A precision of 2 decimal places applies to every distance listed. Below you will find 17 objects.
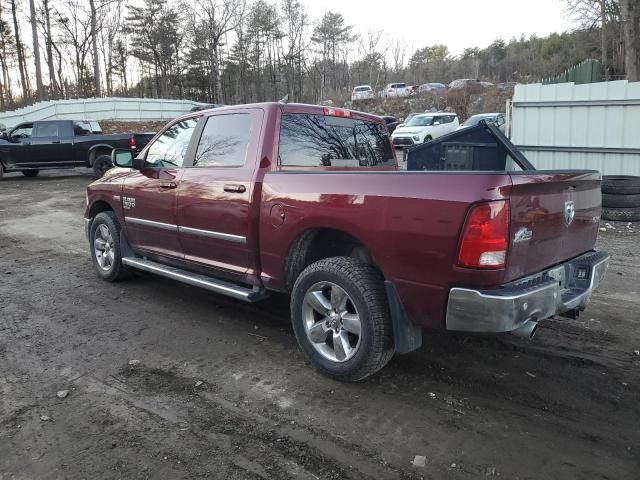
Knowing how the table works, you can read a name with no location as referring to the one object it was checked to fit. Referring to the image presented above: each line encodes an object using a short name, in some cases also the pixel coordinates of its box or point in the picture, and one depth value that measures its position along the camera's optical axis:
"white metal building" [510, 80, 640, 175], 9.26
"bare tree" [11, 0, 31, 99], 42.00
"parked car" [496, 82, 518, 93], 36.38
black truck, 16.59
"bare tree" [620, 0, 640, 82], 18.97
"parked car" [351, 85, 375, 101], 45.11
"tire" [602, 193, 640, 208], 8.28
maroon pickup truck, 2.88
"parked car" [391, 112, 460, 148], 24.13
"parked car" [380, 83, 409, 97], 42.69
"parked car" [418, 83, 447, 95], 39.66
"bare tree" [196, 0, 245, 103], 53.09
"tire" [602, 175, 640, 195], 8.23
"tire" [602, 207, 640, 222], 8.28
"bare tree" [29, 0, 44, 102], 36.16
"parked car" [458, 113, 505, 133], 19.83
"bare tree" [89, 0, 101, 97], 42.09
